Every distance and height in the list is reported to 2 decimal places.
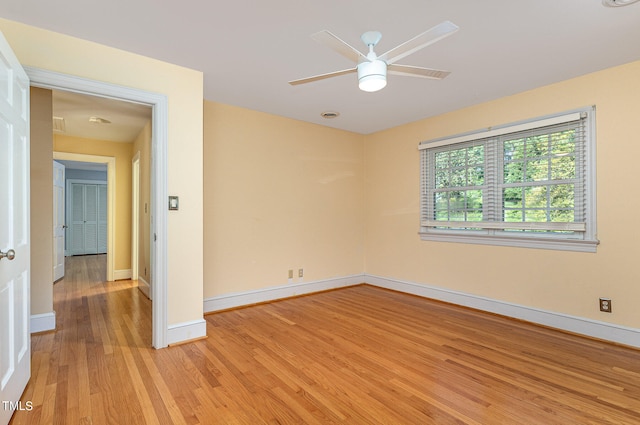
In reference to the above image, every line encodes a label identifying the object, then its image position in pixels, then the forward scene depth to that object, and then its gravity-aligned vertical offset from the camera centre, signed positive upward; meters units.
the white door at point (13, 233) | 1.74 -0.12
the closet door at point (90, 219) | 9.08 -0.20
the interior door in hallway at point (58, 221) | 5.32 -0.16
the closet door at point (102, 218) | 9.26 -0.18
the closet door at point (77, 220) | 8.86 -0.22
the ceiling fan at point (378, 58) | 1.68 +0.91
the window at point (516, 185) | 3.17 +0.30
